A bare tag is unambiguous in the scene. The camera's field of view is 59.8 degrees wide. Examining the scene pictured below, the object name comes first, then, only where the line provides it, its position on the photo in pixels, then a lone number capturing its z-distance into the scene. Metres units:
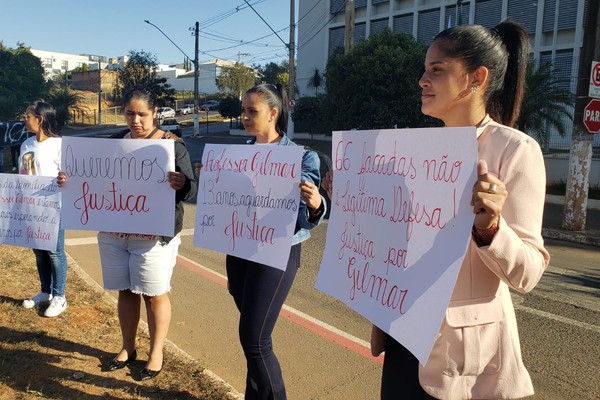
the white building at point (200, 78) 93.75
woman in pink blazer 1.39
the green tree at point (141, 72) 53.17
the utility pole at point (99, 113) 53.44
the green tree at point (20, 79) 35.59
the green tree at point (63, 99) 38.13
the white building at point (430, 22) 25.30
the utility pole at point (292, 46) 24.72
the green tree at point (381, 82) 22.02
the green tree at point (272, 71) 64.94
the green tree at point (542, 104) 14.20
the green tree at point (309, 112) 35.29
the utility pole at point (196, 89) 37.66
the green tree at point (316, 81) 39.59
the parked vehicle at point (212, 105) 66.97
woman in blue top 2.57
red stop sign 9.11
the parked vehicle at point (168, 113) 53.91
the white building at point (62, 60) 109.17
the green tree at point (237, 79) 60.34
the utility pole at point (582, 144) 9.16
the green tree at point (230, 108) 45.94
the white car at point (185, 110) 65.25
